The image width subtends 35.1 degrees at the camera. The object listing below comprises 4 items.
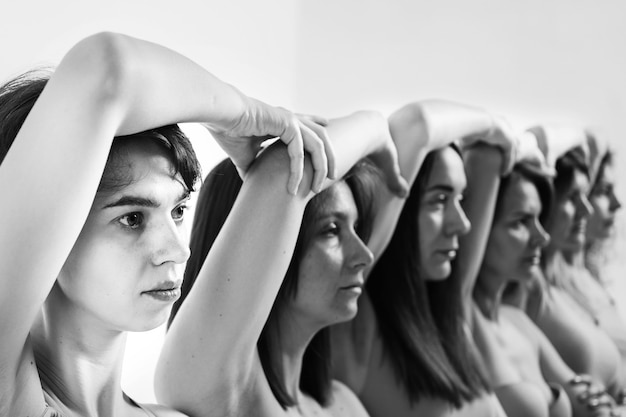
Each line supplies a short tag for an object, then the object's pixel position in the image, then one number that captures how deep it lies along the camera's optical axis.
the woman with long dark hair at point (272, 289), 0.86
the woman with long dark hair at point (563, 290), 1.81
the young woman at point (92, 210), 0.60
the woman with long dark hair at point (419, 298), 1.18
